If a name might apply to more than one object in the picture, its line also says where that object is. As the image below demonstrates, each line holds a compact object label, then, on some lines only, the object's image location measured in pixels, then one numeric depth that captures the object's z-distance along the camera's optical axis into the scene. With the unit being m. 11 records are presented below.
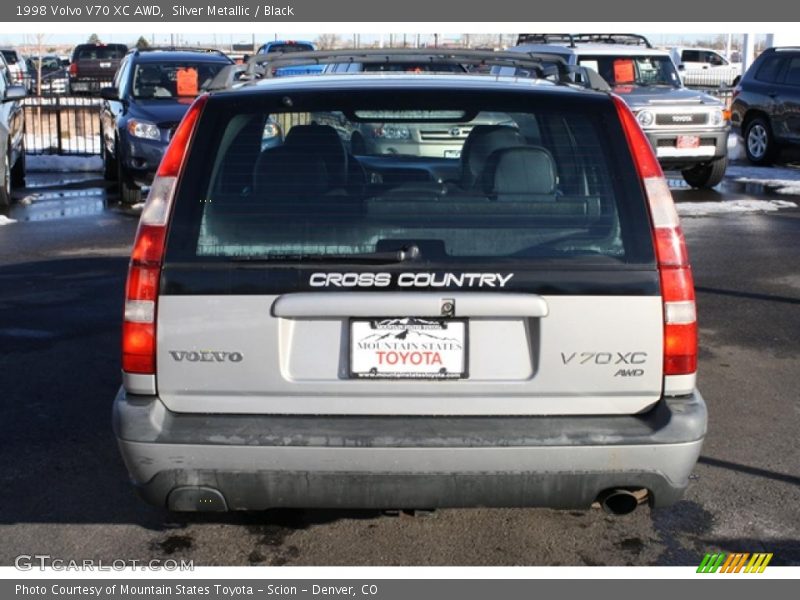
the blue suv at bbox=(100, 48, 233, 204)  13.45
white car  40.81
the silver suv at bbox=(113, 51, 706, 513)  3.67
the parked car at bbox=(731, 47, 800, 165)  18.02
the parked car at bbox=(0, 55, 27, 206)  13.29
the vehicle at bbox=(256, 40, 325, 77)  28.99
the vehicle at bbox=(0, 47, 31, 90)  28.38
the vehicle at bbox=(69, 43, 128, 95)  38.59
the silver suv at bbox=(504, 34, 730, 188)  15.34
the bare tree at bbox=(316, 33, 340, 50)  54.03
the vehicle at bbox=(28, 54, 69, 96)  35.91
